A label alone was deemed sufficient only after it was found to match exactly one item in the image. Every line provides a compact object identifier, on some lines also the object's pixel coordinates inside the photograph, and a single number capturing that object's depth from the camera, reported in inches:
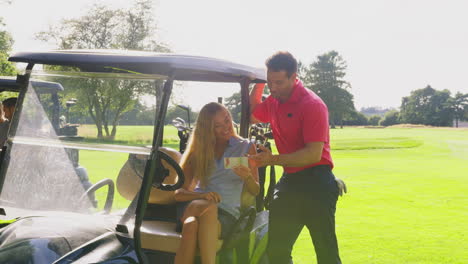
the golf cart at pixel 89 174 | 101.7
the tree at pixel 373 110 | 7194.9
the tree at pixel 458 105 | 3983.8
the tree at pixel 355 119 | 3705.7
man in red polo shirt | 131.6
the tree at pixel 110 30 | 1534.2
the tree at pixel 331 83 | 3627.0
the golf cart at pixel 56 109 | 118.0
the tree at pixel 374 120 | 4141.2
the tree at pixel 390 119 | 4109.3
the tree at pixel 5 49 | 1272.1
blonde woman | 133.2
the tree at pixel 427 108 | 3954.2
